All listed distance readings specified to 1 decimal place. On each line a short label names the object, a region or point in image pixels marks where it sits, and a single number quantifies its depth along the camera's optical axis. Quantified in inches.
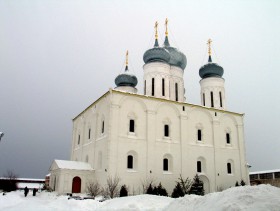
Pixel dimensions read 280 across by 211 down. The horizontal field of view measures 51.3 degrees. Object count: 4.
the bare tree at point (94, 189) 860.6
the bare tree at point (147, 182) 898.1
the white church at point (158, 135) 914.1
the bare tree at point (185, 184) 909.8
